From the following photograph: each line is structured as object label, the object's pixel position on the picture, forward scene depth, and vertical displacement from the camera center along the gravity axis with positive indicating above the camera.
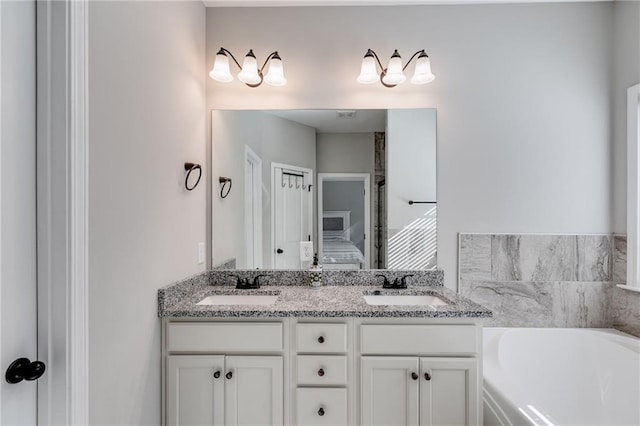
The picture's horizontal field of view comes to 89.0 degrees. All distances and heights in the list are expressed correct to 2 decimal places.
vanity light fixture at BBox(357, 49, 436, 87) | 2.01 +0.87
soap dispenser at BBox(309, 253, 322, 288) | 2.08 -0.41
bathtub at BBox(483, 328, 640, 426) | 1.72 -0.89
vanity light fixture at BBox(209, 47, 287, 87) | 2.00 +0.88
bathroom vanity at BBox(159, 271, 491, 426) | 1.58 -0.75
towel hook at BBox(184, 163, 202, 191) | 1.85 +0.23
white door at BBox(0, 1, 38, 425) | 0.91 +0.02
